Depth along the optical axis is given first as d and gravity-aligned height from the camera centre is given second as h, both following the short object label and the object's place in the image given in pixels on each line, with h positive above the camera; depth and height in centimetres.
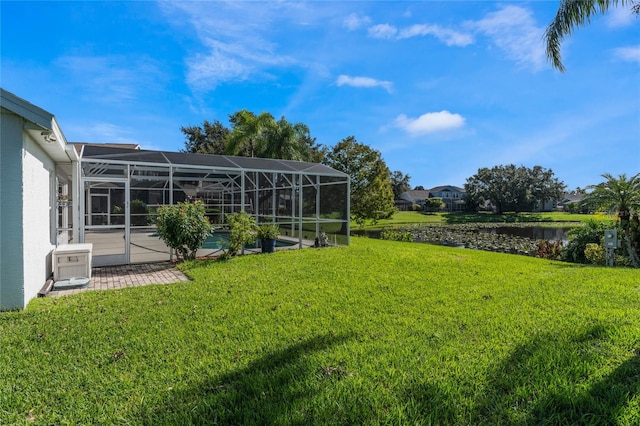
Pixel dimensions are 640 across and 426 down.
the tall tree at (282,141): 2048 +422
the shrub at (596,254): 1022 -140
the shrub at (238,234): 873 -68
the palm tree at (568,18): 726 +445
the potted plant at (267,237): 957 -83
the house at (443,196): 6385 +278
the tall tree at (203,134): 3175 +725
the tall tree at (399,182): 6331 +527
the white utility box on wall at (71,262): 600 -101
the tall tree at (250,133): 2062 +476
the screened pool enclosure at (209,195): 878 +56
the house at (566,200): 6447 +196
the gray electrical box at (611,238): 904 -78
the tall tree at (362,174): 2392 +257
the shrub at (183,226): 781 -43
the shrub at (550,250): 1213 -157
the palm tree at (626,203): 990 +21
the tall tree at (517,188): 4841 +320
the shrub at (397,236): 1800 -153
